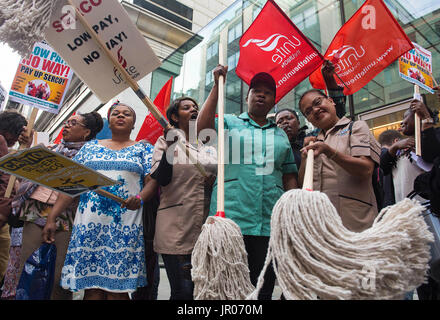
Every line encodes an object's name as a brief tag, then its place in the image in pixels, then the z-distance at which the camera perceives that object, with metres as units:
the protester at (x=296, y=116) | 2.61
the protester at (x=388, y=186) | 3.11
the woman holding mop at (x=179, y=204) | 2.02
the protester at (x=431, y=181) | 2.15
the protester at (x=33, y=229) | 2.40
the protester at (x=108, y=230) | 2.12
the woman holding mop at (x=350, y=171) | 1.76
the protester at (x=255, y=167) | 1.81
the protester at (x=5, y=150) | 2.60
